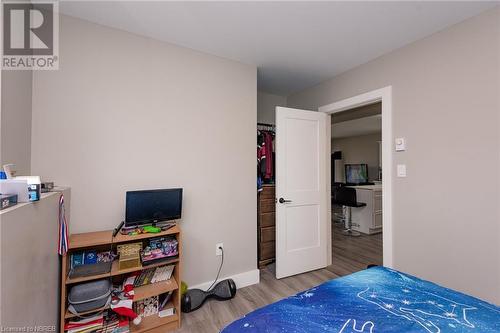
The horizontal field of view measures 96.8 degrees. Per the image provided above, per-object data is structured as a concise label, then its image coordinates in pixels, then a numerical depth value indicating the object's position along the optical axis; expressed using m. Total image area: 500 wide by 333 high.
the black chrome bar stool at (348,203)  4.28
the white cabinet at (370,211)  4.28
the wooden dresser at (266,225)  2.86
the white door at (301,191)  2.56
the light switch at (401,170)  2.08
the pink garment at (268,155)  2.90
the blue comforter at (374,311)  0.92
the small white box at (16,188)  0.92
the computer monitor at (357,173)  6.44
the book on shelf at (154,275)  1.75
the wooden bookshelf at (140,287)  1.43
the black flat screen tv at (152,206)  1.75
